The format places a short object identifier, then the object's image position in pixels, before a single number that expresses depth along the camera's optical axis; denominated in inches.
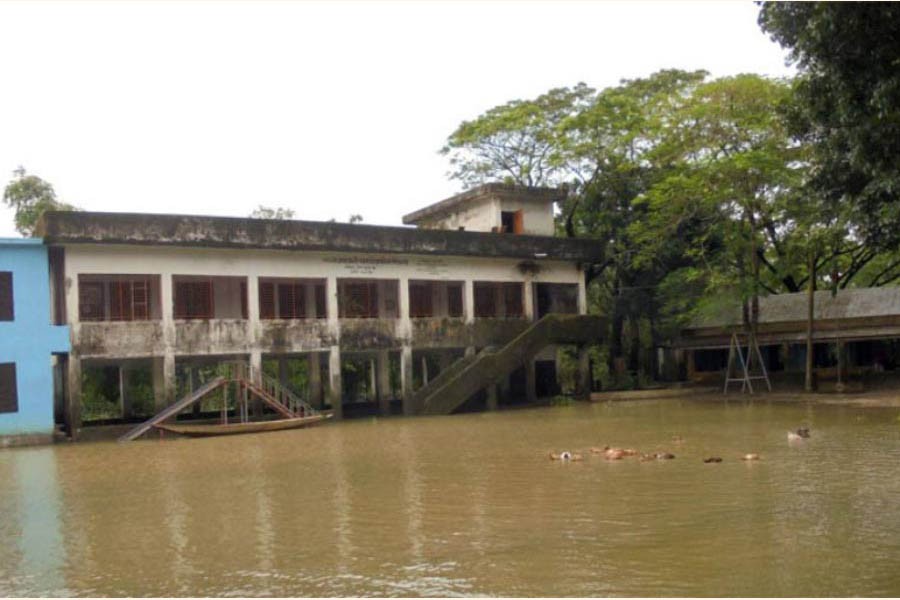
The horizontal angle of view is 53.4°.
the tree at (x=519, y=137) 1268.5
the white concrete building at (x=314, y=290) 892.6
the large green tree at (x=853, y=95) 309.9
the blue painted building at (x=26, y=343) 839.7
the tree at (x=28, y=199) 1125.7
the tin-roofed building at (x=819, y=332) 1071.0
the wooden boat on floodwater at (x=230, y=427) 842.2
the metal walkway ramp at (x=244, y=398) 855.1
